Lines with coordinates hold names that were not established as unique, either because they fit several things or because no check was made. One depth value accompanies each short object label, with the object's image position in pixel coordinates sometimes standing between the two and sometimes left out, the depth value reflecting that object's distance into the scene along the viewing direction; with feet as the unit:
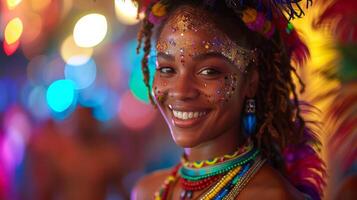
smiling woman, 7.03
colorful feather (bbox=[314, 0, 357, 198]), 8.11
